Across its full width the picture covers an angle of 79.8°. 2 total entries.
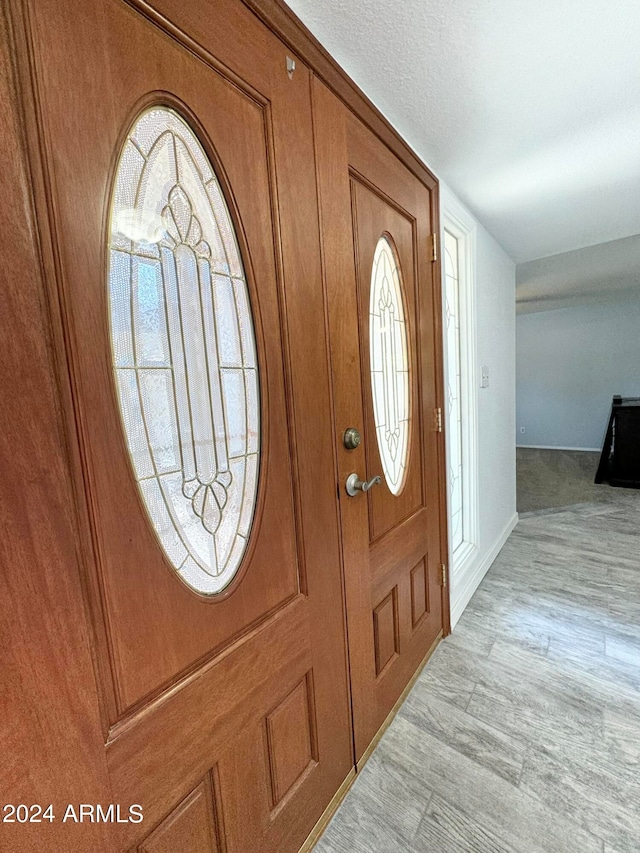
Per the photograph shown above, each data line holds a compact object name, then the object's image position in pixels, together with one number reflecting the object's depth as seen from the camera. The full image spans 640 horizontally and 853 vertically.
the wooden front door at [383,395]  1.21
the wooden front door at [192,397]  0.62
